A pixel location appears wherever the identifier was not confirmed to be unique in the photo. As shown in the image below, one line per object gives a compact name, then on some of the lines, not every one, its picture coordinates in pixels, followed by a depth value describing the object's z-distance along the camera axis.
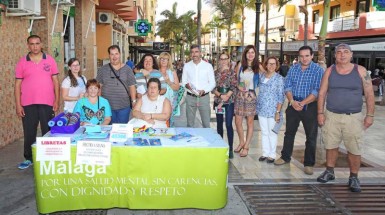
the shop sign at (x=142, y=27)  25.52
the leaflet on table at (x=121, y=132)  4.29
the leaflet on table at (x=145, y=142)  4.20
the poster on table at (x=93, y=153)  4.04
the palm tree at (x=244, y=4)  39.33
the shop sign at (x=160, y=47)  29.02
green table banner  4.09
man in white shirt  6.67
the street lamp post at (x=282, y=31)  26.55
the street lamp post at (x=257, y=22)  10.73
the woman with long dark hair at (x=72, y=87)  6.26
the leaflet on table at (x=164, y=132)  4.74
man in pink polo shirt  5.72
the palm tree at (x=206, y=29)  77.16
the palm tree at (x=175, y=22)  57.22
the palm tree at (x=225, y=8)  39.93
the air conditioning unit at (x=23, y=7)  7.05
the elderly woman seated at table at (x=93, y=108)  5.42
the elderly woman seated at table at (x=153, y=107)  5.42
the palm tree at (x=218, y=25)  55.45
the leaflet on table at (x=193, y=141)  4.23
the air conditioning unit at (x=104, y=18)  17.45
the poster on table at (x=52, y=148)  4.00
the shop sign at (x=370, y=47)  20.95
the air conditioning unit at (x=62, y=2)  9.12
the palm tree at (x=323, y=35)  10.05
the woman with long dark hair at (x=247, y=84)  6.46
